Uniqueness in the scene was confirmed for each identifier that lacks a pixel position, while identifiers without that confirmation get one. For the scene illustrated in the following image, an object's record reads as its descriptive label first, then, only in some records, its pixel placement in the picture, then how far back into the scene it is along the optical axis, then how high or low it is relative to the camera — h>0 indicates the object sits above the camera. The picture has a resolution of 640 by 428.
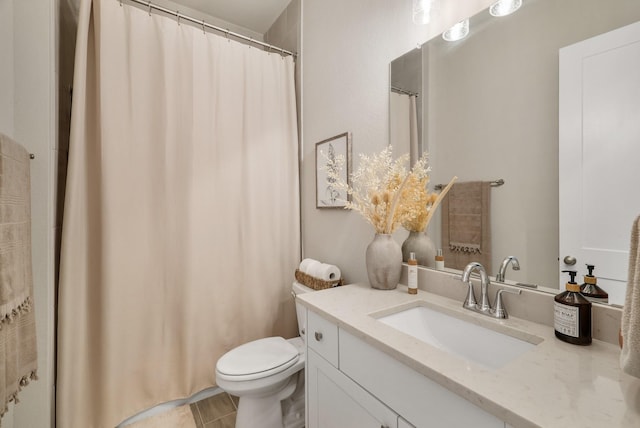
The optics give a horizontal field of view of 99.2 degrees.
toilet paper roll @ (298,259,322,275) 1.63 -0.32
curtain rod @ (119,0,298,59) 1.54 +1.19
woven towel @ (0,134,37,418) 0.82 -0.22
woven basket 1.52 -0.41
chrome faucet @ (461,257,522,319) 0.90 -0.30
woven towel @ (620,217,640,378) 0.49 -0.20
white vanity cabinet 0.60 -0.49
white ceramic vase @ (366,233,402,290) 1.19 -0.22
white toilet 1.26 -0.80
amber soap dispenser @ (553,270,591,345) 0.70 -0.28
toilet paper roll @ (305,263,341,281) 1.51 -0.34
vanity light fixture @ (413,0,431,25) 1.16 +0.86
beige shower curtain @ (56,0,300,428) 1.42 +0.01
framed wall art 1.59 +0.27
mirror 0.84 +0.35
